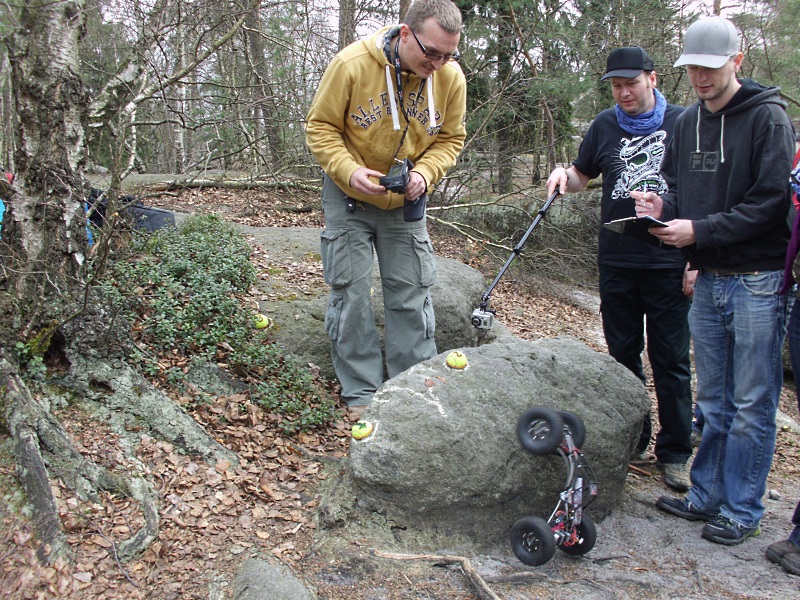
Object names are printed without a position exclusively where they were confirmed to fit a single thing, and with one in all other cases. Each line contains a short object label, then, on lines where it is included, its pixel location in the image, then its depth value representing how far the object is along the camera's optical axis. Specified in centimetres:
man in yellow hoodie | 378
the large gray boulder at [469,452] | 323
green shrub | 436
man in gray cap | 306
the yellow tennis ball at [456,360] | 364
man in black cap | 388
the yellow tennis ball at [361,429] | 330
